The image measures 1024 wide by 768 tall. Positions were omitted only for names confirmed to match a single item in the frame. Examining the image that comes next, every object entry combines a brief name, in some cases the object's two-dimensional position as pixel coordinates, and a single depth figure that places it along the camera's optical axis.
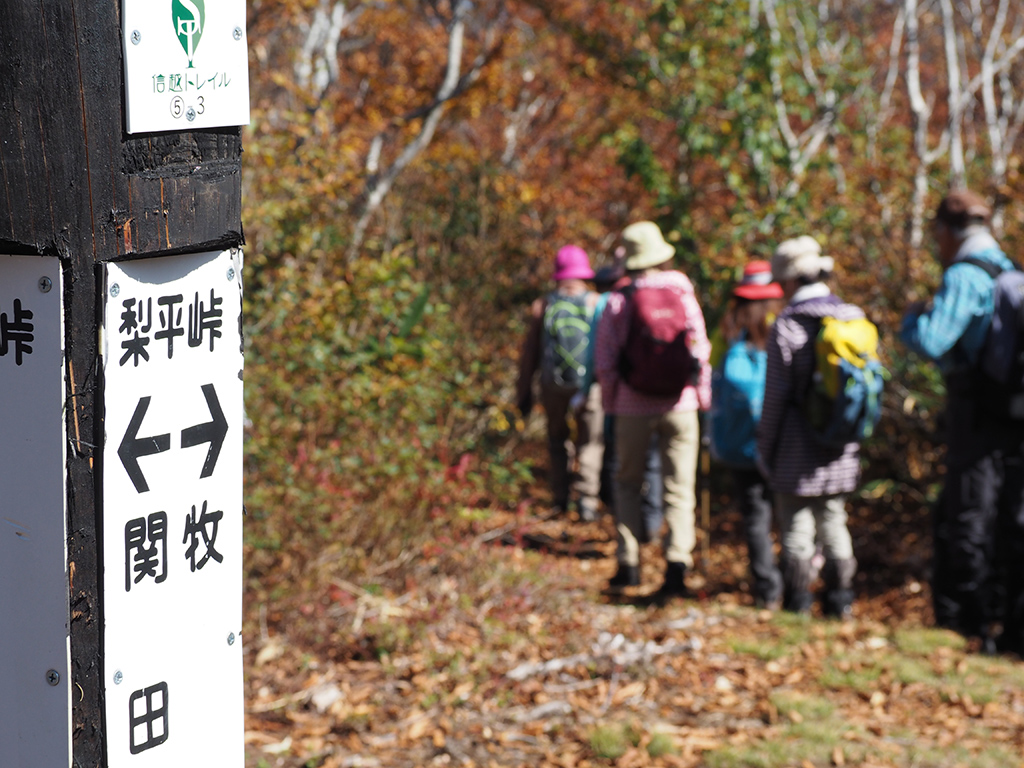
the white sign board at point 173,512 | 1.70
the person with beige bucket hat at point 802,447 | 5.68
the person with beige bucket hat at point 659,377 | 6.10
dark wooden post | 1.60
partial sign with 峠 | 1.64
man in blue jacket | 5.23
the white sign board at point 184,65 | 1.65
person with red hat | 6.28
